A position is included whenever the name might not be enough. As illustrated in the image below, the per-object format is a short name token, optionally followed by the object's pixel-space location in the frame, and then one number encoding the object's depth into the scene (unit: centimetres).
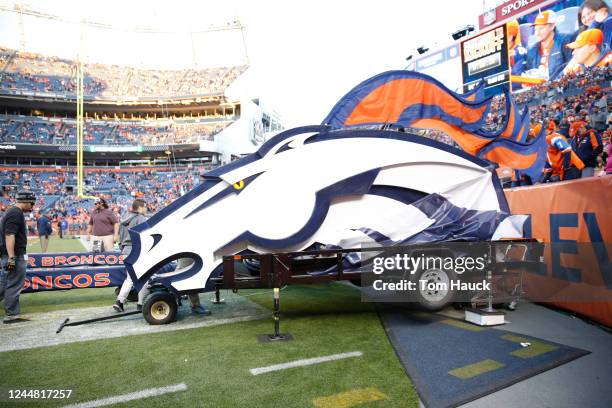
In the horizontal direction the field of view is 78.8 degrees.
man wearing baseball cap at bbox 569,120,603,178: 852
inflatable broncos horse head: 546
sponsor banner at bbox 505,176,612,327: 493
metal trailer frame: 527
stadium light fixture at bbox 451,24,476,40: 4184
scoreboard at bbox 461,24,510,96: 3231
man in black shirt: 575
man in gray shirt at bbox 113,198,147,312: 623
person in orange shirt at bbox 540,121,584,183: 866
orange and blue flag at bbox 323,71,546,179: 711
